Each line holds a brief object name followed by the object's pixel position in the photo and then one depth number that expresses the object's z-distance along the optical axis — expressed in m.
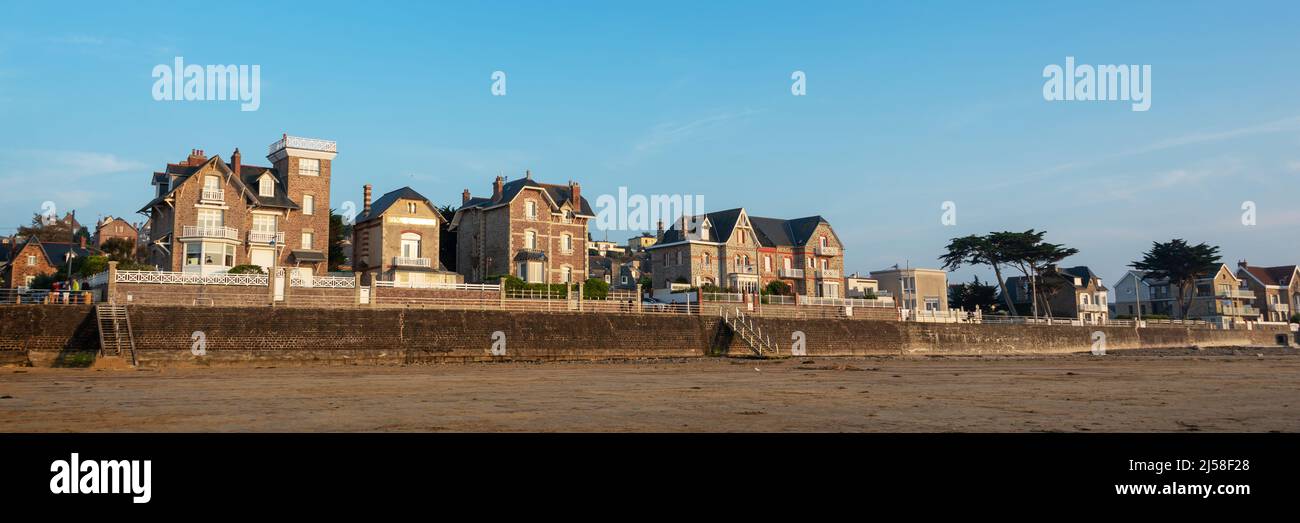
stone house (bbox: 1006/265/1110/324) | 95.06
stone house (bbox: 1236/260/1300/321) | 112.06
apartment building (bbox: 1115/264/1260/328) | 105.94
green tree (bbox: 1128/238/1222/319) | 93.00
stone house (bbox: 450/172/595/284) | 58.75
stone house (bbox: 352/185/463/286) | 55.28
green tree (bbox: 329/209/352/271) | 63.12
